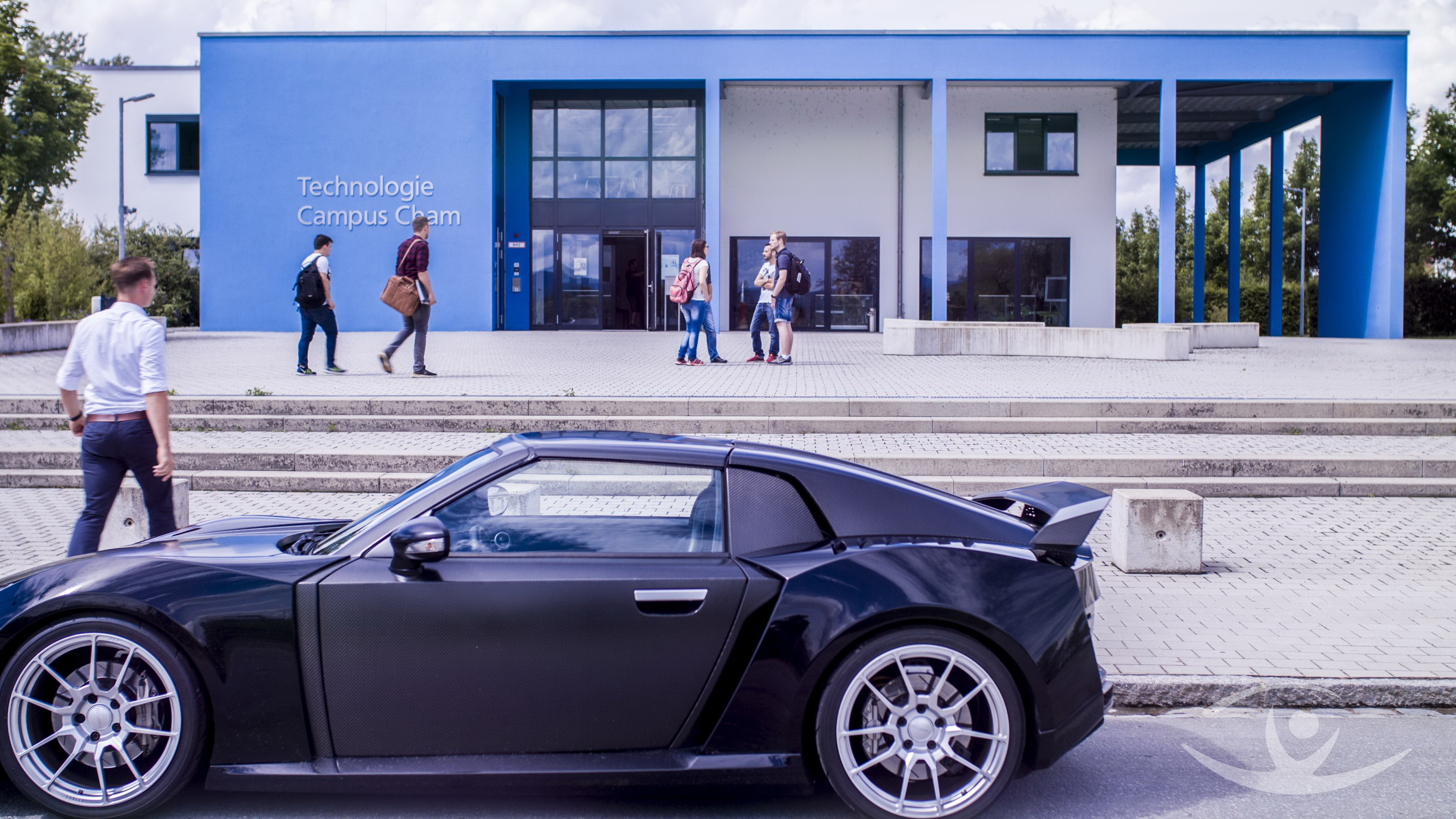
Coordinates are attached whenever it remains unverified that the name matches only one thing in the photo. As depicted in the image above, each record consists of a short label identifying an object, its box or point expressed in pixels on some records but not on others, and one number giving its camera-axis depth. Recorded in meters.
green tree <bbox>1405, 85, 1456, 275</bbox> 43.53
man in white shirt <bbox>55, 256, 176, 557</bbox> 5.27
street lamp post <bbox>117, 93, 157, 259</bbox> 31.14
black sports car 3.43
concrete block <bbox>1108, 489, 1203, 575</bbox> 6.79
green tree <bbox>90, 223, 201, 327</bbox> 34.59
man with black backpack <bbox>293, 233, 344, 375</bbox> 13.52
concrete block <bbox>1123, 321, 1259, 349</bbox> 23.02
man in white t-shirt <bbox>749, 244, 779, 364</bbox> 15.61
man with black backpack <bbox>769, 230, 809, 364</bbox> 15.40
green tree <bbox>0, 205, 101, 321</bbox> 23.12
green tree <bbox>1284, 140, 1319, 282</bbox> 58.59
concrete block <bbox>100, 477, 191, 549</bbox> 7.09
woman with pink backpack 15.32
